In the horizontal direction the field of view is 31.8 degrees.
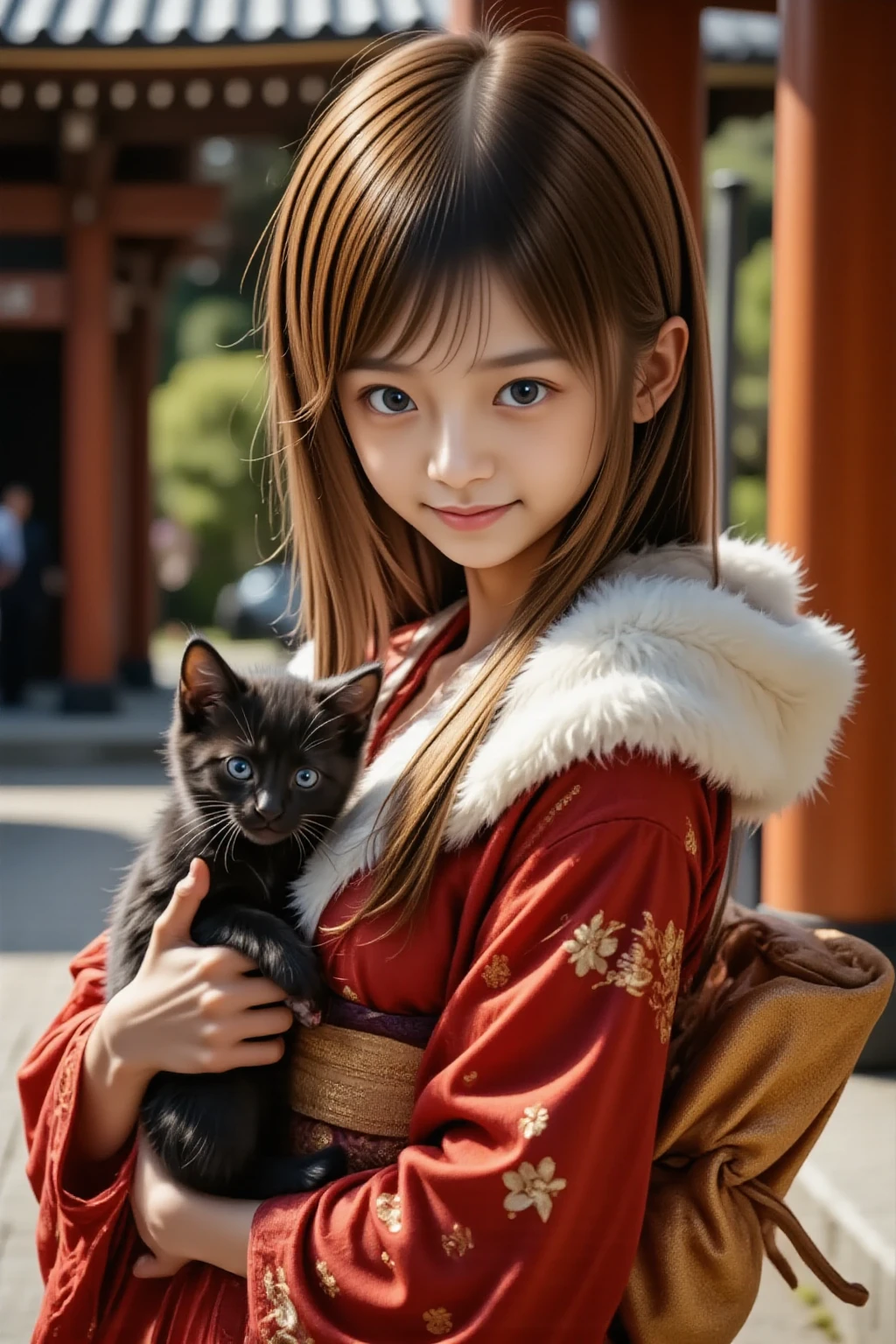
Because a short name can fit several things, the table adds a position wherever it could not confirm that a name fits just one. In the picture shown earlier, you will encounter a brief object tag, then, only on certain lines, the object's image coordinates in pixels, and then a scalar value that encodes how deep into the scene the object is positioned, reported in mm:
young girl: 1336
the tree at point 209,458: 28391
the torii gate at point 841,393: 3820
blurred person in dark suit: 13172
